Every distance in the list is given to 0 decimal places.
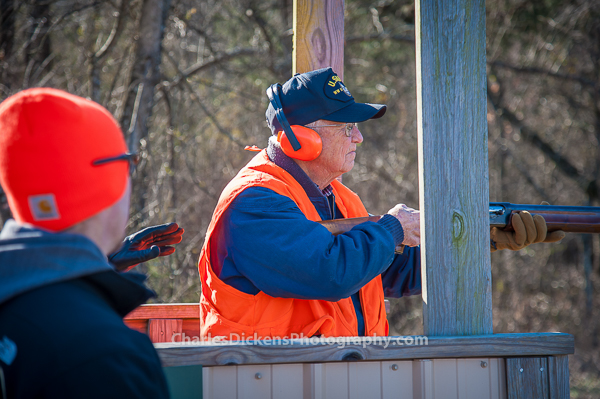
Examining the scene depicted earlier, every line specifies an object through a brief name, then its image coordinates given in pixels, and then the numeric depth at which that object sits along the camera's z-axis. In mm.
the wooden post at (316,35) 6383
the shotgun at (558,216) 6168
